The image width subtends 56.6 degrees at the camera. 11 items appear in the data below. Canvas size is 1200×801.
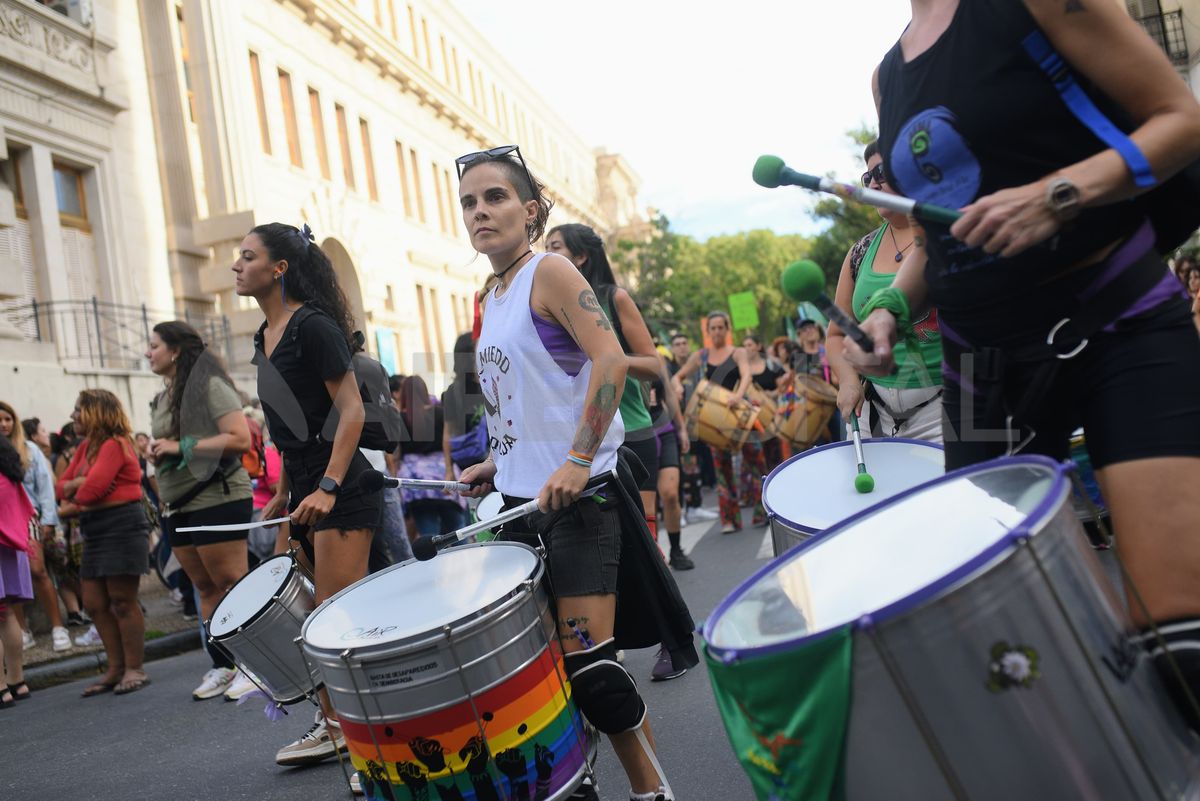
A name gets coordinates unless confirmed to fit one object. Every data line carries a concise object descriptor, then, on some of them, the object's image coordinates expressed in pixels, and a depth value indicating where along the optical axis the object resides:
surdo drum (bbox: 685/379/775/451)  10.38
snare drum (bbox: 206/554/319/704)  4.15
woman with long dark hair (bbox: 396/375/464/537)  7.98
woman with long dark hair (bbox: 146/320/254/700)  6.19
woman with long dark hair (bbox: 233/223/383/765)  4.18
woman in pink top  7.44
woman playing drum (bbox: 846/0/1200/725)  1.81
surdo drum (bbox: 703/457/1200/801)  1.50
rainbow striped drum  2.52
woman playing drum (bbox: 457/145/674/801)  2.96
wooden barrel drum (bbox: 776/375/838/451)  7.37
